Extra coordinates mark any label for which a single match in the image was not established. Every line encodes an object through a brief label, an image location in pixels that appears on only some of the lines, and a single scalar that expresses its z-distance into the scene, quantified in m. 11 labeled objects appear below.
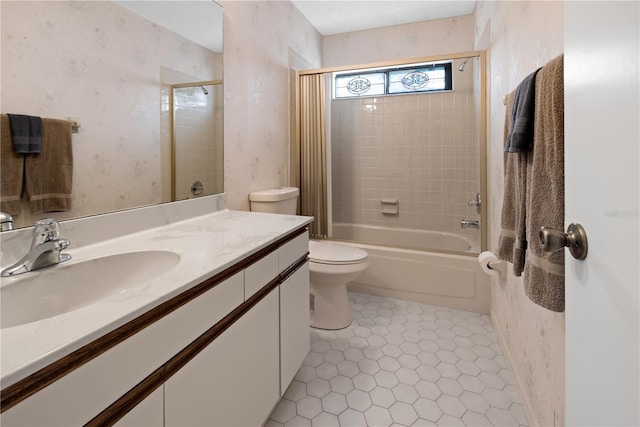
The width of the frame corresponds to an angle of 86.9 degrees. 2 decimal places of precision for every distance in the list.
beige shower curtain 2.78
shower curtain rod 2.34
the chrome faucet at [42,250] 0.84
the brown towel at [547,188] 0.85
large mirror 0.97
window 2.78
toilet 2.03
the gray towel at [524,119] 1.01
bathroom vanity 0.52
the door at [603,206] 0.45
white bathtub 2.36
